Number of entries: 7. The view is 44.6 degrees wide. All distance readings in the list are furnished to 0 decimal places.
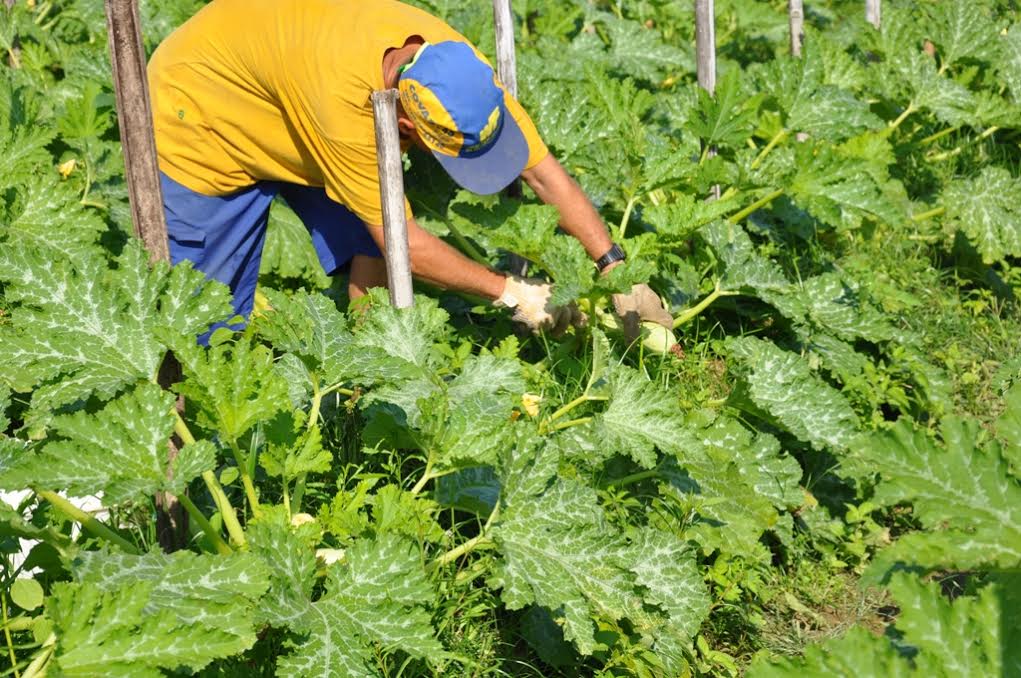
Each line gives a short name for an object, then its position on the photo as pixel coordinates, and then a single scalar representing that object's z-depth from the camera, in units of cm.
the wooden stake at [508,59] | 493
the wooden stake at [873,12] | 695
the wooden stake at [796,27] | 668
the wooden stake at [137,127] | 309
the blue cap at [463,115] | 405
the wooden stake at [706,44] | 571
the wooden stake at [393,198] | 388
